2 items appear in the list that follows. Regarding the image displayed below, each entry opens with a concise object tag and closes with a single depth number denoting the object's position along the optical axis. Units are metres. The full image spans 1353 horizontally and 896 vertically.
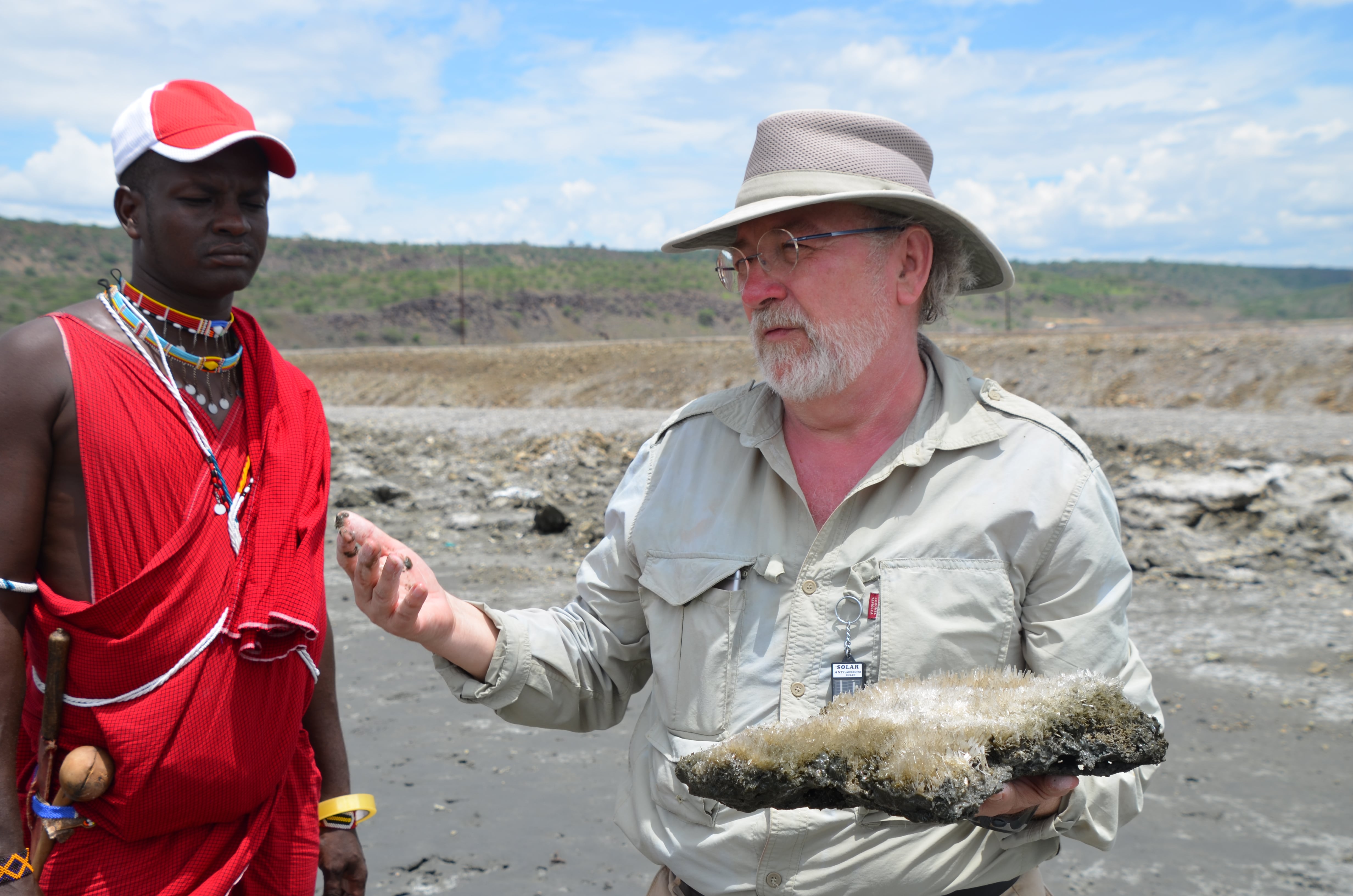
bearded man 1.76
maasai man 1.90
